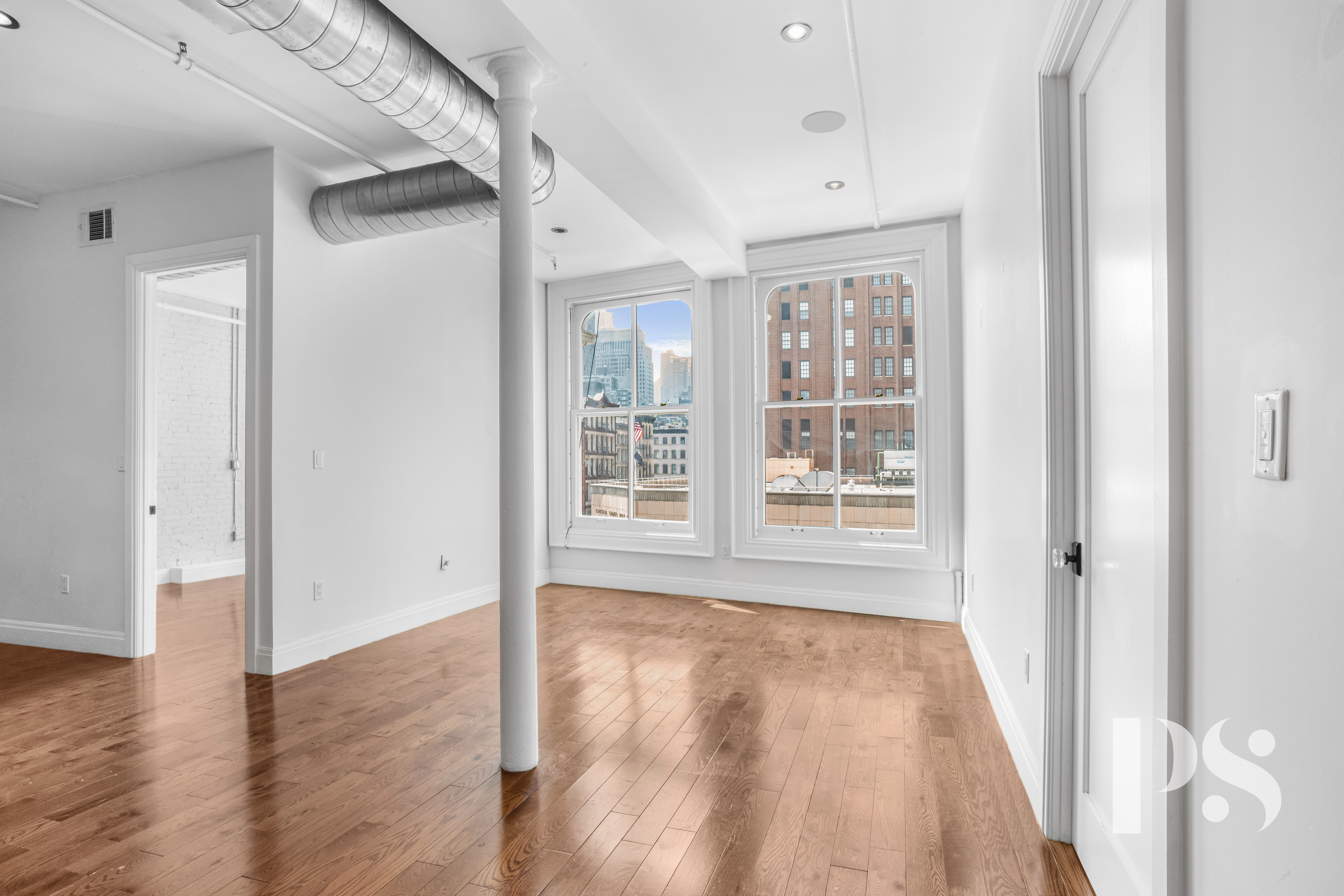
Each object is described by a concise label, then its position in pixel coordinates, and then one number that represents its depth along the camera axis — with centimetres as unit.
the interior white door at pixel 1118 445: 155
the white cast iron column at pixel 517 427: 274
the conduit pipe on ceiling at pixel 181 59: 271
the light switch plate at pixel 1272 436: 96
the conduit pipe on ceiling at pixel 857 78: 279
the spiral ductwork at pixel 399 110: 232
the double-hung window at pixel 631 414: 624
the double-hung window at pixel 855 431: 533
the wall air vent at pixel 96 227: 443
